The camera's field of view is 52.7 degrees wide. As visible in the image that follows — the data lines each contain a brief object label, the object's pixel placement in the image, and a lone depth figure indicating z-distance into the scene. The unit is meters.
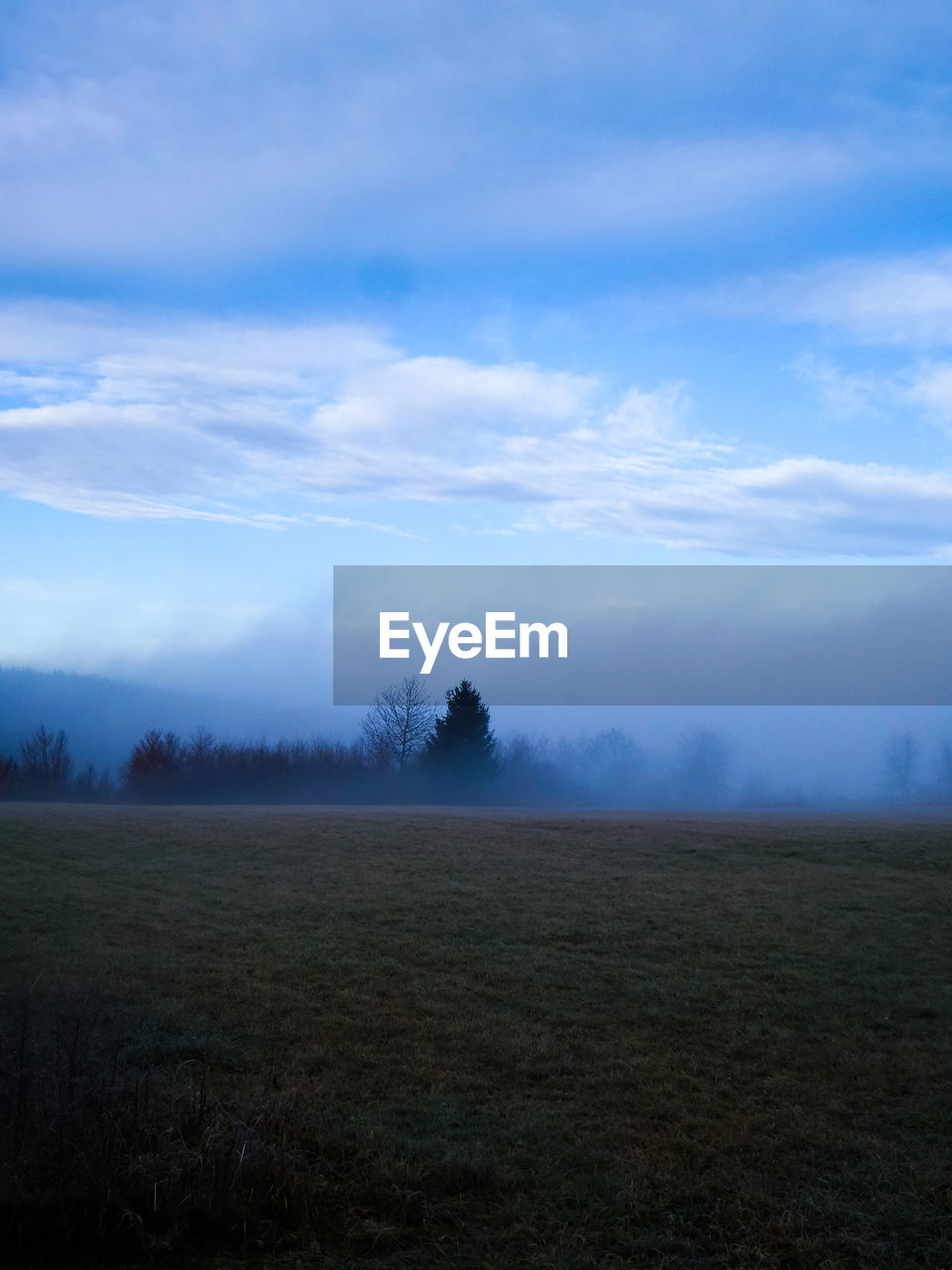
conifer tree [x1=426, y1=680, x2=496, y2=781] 61.81
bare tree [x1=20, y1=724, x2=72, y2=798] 61.75
